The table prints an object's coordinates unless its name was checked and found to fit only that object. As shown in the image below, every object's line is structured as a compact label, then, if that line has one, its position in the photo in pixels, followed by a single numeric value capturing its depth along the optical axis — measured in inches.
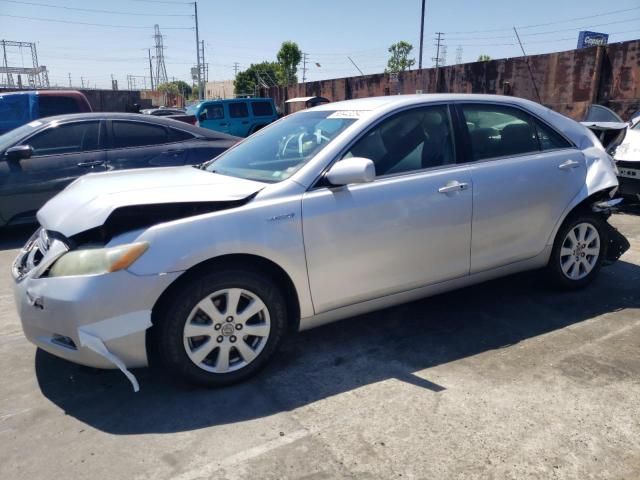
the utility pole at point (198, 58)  2028.9
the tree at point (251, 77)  2373.5
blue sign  916.6
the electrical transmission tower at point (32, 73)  2443.2
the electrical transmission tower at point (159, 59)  3422.7
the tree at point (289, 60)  2411.4
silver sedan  106.0
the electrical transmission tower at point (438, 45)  2611.7
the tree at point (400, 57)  2605.3
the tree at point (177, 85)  3455.0
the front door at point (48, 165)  241.0
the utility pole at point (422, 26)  1325.7
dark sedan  241.7
